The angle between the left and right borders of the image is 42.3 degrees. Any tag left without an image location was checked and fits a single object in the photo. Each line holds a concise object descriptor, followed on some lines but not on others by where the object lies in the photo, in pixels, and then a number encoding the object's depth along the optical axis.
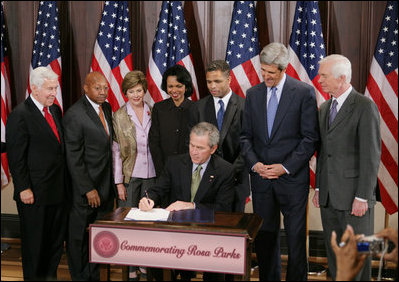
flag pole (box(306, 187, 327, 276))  4.45
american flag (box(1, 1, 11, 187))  4.98
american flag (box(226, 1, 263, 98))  4.66
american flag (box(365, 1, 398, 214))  4.42
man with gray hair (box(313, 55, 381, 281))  3.31
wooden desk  2.70
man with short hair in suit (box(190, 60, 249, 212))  3.85
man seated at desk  3.29
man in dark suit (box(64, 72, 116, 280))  3.87
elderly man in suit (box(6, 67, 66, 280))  3.68
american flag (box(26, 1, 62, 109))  4.94
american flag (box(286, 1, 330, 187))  4.57
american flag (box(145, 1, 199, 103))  4.79
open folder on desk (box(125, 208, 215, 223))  2.89
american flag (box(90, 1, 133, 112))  4.89
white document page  2.91
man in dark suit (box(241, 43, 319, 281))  3.55
